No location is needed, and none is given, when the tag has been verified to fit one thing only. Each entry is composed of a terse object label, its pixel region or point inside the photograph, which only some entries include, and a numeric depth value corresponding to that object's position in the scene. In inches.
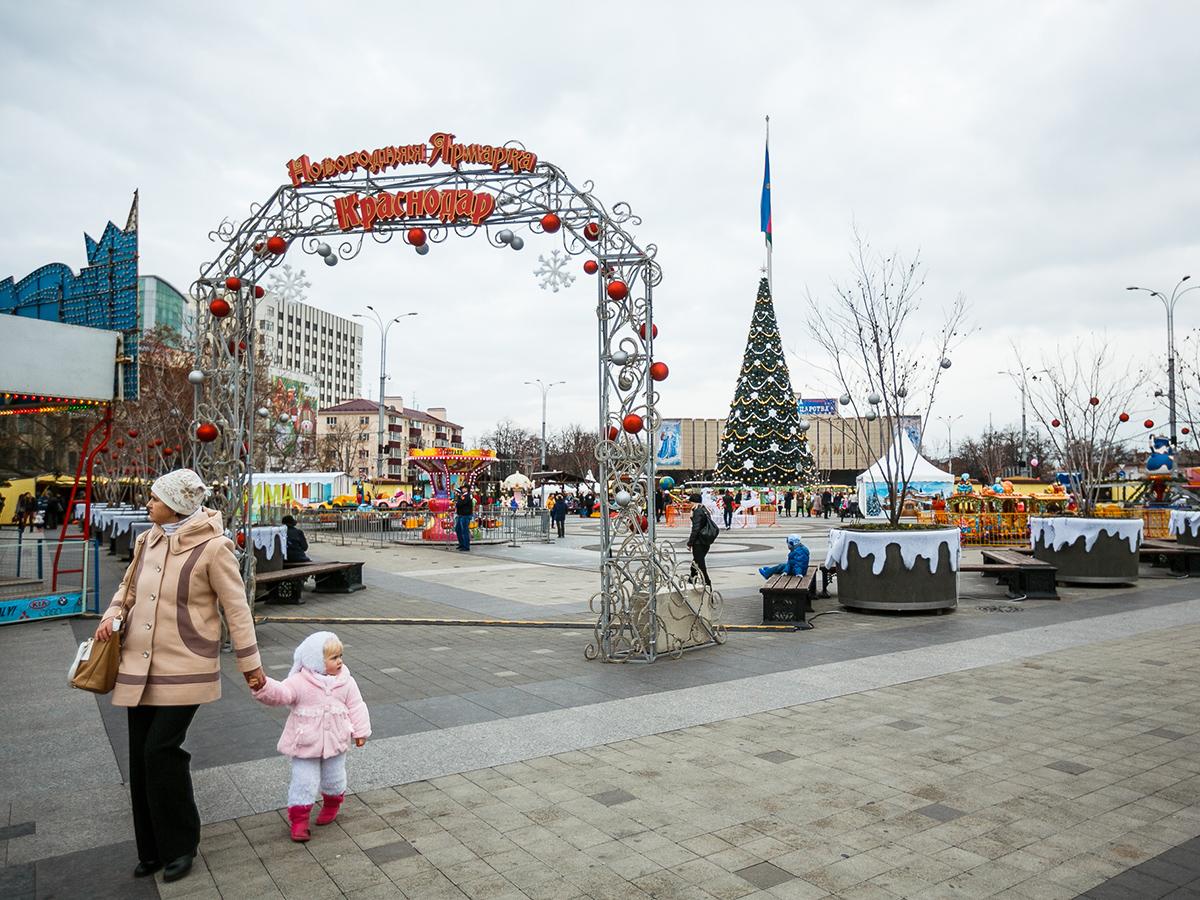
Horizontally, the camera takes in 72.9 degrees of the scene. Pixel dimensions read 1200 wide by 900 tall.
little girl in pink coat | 158.7
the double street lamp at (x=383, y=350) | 1530.5
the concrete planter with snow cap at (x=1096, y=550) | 556.1
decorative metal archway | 332.2
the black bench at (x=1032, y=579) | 506.0
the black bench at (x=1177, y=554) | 617.9
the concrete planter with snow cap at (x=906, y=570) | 439.2
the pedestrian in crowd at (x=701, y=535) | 527.5
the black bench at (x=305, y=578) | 473.5
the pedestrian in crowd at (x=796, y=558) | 467.5
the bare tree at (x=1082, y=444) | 637.9
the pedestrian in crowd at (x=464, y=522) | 896.3
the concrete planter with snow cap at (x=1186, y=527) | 734.5
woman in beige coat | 145.6
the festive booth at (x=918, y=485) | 1517.0
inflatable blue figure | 842.8
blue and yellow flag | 1734.7
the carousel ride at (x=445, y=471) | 1034.1
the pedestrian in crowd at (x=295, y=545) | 579.5
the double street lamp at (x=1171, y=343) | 922.7
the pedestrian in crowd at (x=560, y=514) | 1103.0
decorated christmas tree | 1658.5
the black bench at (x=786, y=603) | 409.4
